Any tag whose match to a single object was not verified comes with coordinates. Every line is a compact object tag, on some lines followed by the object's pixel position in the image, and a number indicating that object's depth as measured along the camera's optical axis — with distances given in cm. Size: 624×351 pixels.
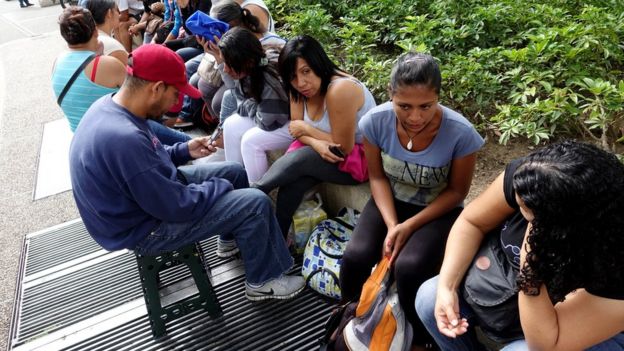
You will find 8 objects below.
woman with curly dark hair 138
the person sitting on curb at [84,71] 339
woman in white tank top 279
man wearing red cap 224
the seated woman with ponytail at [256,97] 314
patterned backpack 272
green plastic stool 262
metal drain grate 263
